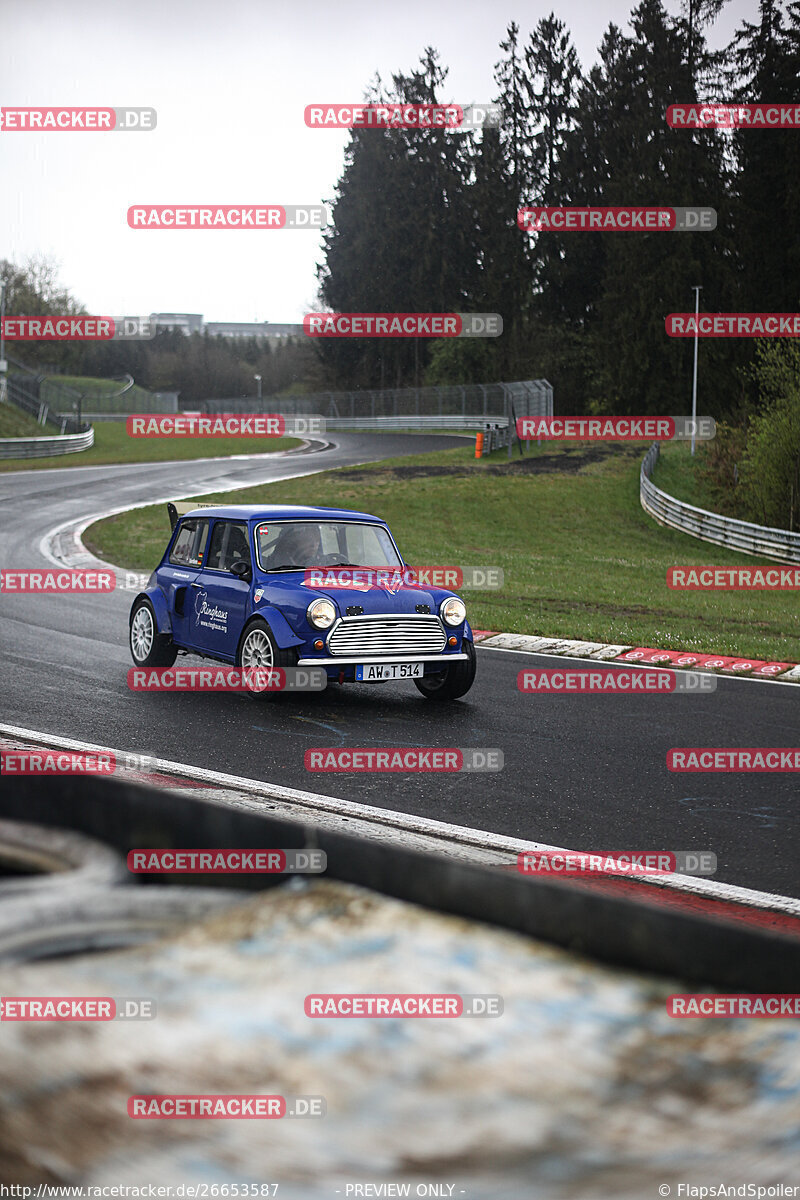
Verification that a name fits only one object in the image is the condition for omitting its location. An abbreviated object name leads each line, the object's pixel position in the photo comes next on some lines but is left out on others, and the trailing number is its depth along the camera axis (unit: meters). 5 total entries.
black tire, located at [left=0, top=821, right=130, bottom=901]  2.94
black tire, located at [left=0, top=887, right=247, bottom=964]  2.71
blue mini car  9.58
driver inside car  10.39
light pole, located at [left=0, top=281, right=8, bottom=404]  57.80
